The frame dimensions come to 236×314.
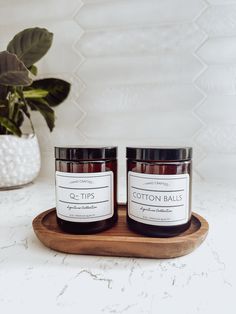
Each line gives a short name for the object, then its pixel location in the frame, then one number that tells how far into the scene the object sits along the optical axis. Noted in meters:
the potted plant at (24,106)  0.67
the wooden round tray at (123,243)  0.32
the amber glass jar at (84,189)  0.36
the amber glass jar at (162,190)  0.34
